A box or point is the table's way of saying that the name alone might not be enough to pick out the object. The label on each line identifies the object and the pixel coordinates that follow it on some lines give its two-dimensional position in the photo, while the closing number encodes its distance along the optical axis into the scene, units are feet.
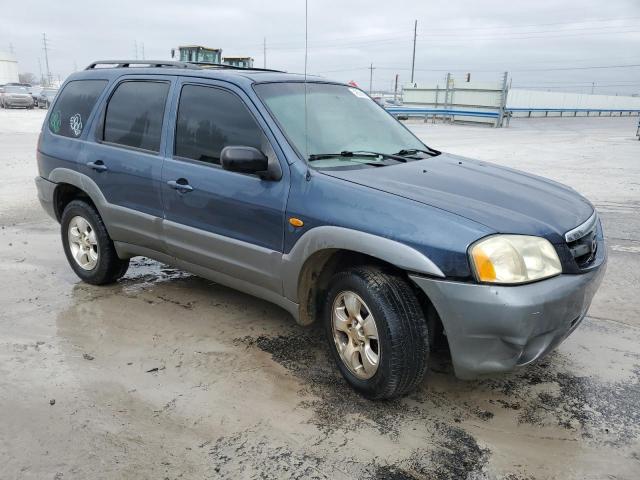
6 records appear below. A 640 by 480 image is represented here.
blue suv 9.01
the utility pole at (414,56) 194.94
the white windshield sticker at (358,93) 14.57
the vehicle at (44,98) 119.31
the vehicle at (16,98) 109.13
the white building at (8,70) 253.26
